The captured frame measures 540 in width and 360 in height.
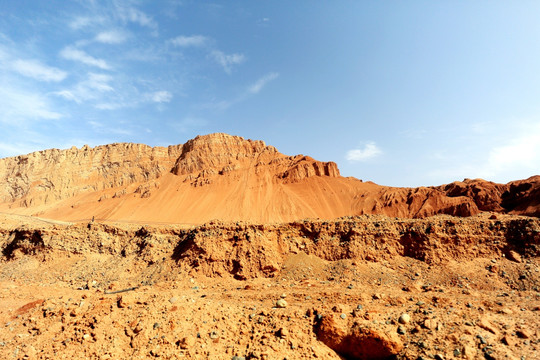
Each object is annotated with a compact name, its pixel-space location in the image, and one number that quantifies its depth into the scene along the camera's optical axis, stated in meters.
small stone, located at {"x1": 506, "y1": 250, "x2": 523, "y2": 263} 10.65
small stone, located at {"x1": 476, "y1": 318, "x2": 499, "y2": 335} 5.77
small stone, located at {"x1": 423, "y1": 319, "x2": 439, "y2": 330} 5.95
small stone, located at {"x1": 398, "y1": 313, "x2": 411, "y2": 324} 6.28
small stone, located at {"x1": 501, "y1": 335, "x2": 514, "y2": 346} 5.42
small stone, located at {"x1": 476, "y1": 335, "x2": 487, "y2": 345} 5.44
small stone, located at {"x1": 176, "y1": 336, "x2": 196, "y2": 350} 5.96
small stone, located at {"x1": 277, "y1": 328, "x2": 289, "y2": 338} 6.07
